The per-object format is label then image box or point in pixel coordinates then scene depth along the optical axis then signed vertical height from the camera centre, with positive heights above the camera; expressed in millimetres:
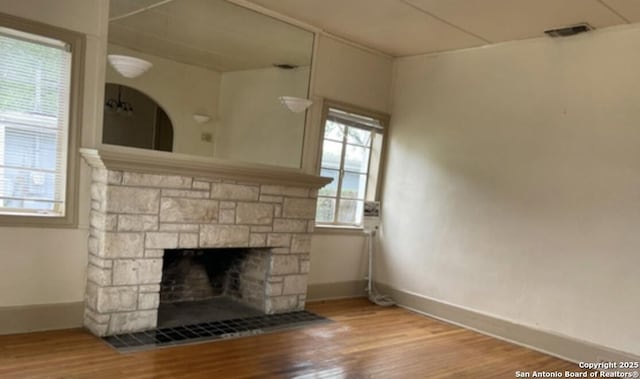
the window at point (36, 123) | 3129 +25
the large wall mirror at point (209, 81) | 3527 +533
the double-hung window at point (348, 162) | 4957 -46
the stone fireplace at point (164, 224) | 3354 -639
